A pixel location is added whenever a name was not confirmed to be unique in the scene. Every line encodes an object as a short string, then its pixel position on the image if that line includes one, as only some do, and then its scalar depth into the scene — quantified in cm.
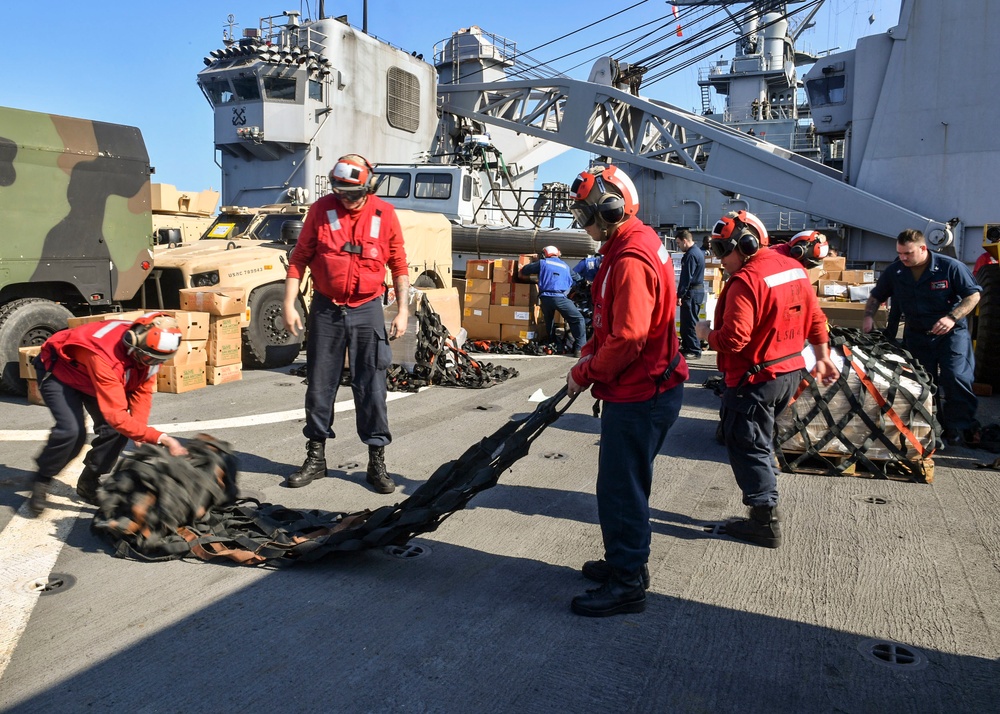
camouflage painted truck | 739
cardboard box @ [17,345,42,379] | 712
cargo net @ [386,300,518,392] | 847
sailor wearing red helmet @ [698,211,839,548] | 407
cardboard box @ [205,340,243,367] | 820
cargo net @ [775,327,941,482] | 525
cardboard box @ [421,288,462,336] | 983
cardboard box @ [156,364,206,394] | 781
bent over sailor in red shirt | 397
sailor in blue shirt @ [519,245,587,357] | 1099
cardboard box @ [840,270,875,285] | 1271
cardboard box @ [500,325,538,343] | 1196
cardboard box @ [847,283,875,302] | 1144
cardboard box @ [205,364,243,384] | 822
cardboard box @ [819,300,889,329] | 946
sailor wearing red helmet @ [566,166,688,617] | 308
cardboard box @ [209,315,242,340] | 819
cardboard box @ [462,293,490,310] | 1216
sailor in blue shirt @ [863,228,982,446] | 612
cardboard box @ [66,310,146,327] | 738
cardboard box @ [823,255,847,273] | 1310
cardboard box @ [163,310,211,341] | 774
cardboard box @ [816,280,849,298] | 1130
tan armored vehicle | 888
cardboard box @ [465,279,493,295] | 1206
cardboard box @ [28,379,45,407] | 716
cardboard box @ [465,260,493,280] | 1205
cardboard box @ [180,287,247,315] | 816
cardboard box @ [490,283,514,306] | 1192
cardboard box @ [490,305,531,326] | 1191
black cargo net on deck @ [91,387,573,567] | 355
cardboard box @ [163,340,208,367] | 778
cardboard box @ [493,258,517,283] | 1191
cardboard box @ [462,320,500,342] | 1219
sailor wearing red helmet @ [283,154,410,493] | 487
